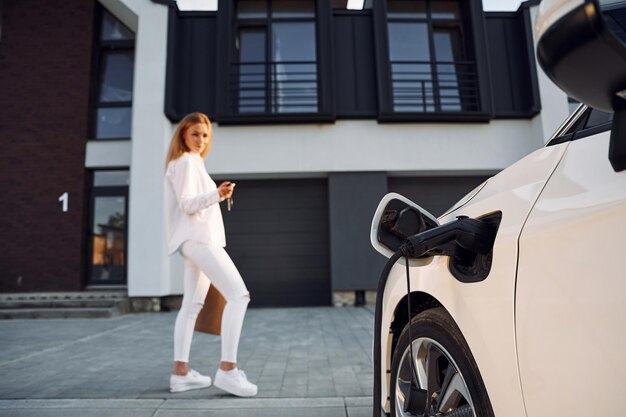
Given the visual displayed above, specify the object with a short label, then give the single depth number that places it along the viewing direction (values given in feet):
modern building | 28.73
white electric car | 2.20
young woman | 8.94
